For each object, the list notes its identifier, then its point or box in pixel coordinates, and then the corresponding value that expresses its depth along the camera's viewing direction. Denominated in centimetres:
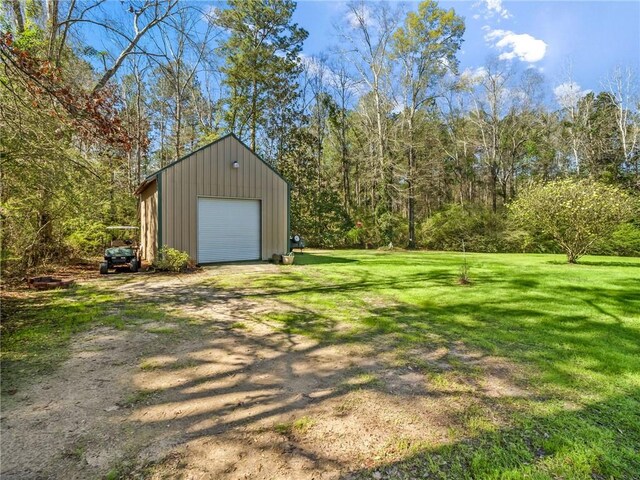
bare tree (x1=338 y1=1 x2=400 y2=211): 1791
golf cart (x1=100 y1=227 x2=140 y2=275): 824
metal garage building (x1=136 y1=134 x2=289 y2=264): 927
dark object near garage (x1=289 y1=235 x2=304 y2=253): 1284
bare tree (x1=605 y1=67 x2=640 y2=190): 2088
